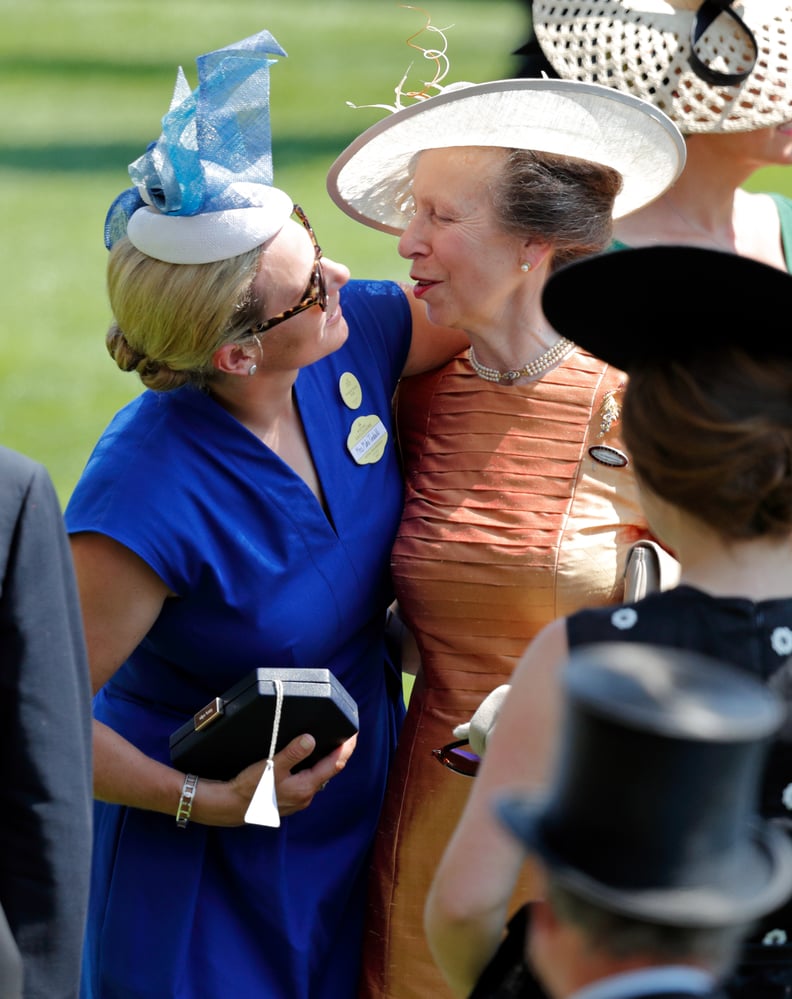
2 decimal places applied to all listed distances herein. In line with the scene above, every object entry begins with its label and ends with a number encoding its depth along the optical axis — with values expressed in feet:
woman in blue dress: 34.84
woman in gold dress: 35.06
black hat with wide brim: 33.30
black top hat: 26.75
